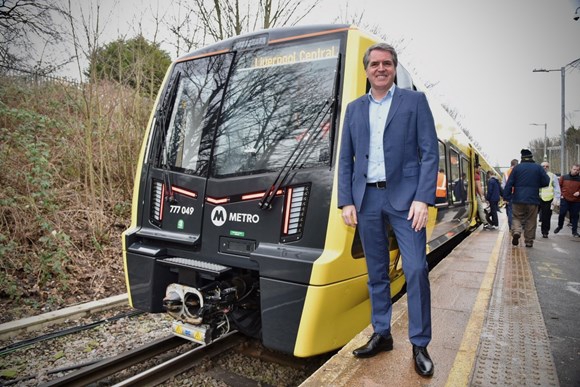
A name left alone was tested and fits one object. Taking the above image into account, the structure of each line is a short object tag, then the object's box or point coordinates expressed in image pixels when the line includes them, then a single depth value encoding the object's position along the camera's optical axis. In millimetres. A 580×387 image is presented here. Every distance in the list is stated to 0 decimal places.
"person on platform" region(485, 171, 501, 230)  11680
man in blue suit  2309
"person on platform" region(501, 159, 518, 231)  10307
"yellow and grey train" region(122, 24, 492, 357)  2682
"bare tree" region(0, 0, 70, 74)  7461
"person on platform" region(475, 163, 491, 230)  11211
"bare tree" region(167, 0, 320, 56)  9242
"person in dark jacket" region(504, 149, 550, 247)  7492
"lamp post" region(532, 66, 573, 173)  19172
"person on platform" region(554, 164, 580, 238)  10078
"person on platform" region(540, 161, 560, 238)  9656
